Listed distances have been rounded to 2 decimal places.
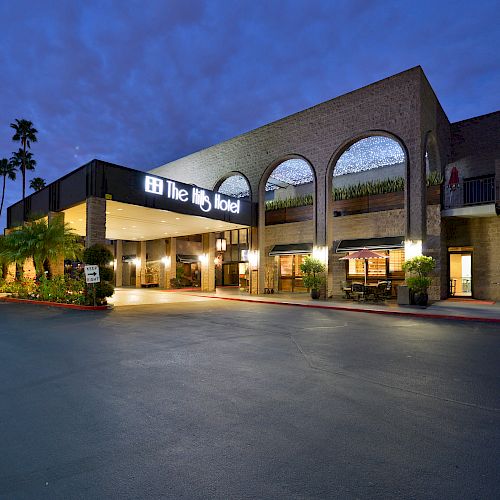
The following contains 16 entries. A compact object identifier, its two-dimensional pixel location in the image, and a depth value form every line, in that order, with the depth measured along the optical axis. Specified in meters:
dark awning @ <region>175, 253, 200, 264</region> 32.69
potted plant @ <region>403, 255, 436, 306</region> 15.62
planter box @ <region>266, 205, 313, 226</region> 22.77
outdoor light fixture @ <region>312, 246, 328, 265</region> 19.80
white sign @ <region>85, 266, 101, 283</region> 14.13
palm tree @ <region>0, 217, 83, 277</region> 17.73
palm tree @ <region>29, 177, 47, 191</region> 50.66
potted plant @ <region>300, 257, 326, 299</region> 19.25
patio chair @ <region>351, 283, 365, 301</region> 17.11
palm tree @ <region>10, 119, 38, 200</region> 41.59
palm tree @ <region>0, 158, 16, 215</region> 45.94
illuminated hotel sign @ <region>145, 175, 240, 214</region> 16.83
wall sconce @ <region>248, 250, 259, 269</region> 23.45
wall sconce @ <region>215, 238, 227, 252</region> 26.70
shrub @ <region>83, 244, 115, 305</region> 14.59
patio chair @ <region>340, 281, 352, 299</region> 18.36
